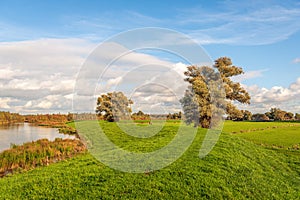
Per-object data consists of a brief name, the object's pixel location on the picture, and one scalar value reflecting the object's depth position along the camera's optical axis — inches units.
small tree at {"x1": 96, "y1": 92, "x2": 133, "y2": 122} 2057.8
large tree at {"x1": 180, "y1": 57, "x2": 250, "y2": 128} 954.0
